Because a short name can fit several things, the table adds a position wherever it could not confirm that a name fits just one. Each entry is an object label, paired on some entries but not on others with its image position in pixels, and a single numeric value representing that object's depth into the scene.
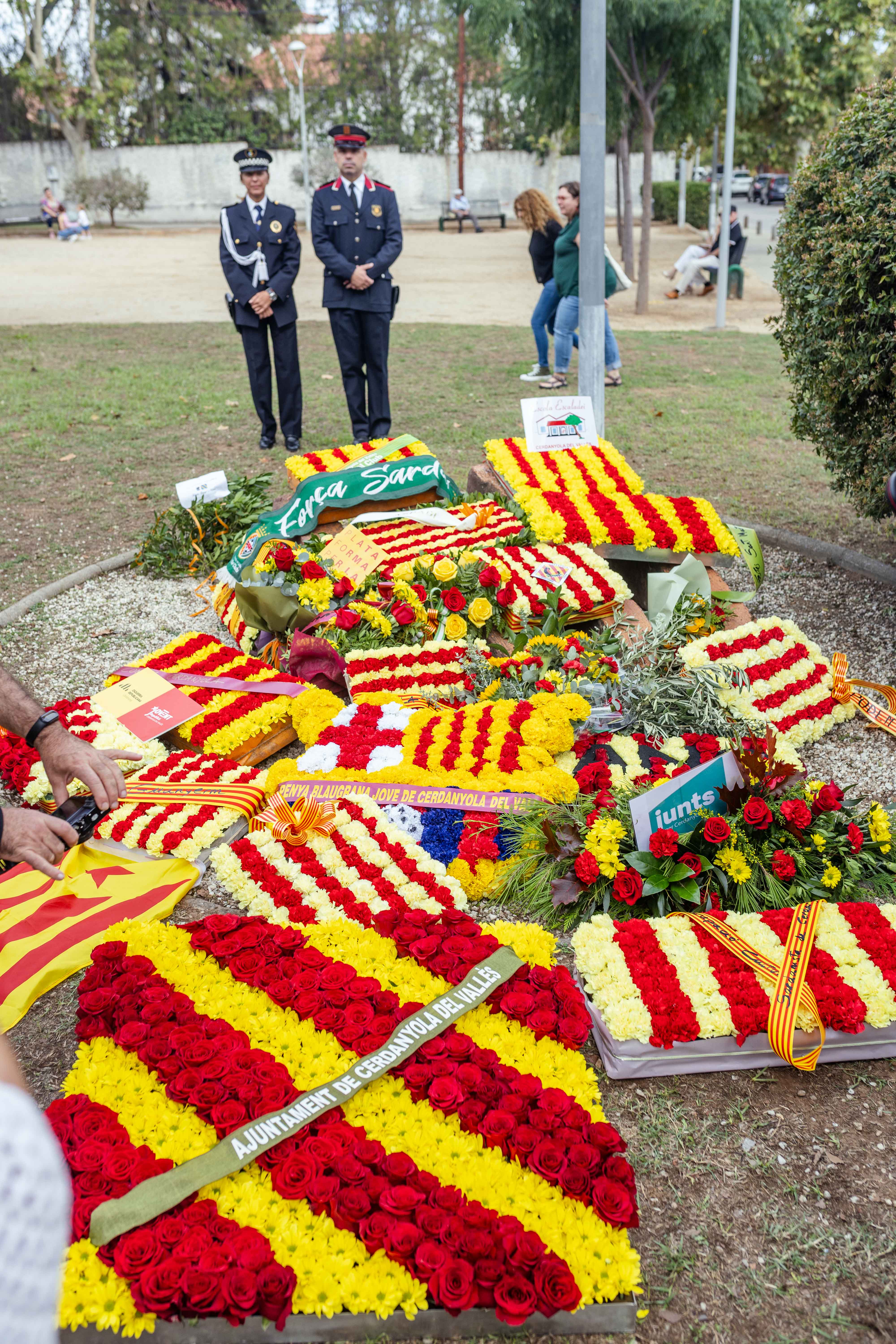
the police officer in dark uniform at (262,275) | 8.26
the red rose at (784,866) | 3.08
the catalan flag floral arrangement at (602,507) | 5.01
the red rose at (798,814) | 3.08
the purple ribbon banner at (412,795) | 3.43
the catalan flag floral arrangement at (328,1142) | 1.91
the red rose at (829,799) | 3.15
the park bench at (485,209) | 36.09
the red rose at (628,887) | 3.00
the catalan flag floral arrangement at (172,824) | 3.45
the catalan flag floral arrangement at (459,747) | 3.56
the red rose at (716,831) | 2.99
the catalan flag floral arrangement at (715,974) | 2.55
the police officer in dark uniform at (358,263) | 8.22
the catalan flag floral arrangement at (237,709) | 4.00
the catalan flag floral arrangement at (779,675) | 4.00
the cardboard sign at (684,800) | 3.00
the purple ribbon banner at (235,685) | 4.24
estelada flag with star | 2.94
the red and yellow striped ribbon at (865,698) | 4.14
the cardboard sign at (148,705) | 4.04
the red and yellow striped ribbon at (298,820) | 3.38
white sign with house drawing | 6.00
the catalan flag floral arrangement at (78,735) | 3.79
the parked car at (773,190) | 43.84
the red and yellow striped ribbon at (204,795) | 3.58
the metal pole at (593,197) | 5.96
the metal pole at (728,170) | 12.33
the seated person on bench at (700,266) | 17.84
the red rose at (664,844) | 2.96
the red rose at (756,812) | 3.04
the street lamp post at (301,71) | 27.67
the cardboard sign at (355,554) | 4.91
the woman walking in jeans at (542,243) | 10.43
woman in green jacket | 9.78
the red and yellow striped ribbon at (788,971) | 2.52
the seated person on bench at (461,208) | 32.72
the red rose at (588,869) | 3.05
